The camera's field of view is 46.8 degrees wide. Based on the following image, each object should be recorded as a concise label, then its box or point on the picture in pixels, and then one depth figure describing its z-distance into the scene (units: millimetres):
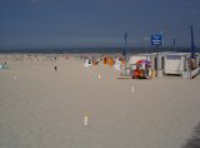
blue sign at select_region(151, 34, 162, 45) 21109
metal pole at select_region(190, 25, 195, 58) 24331
